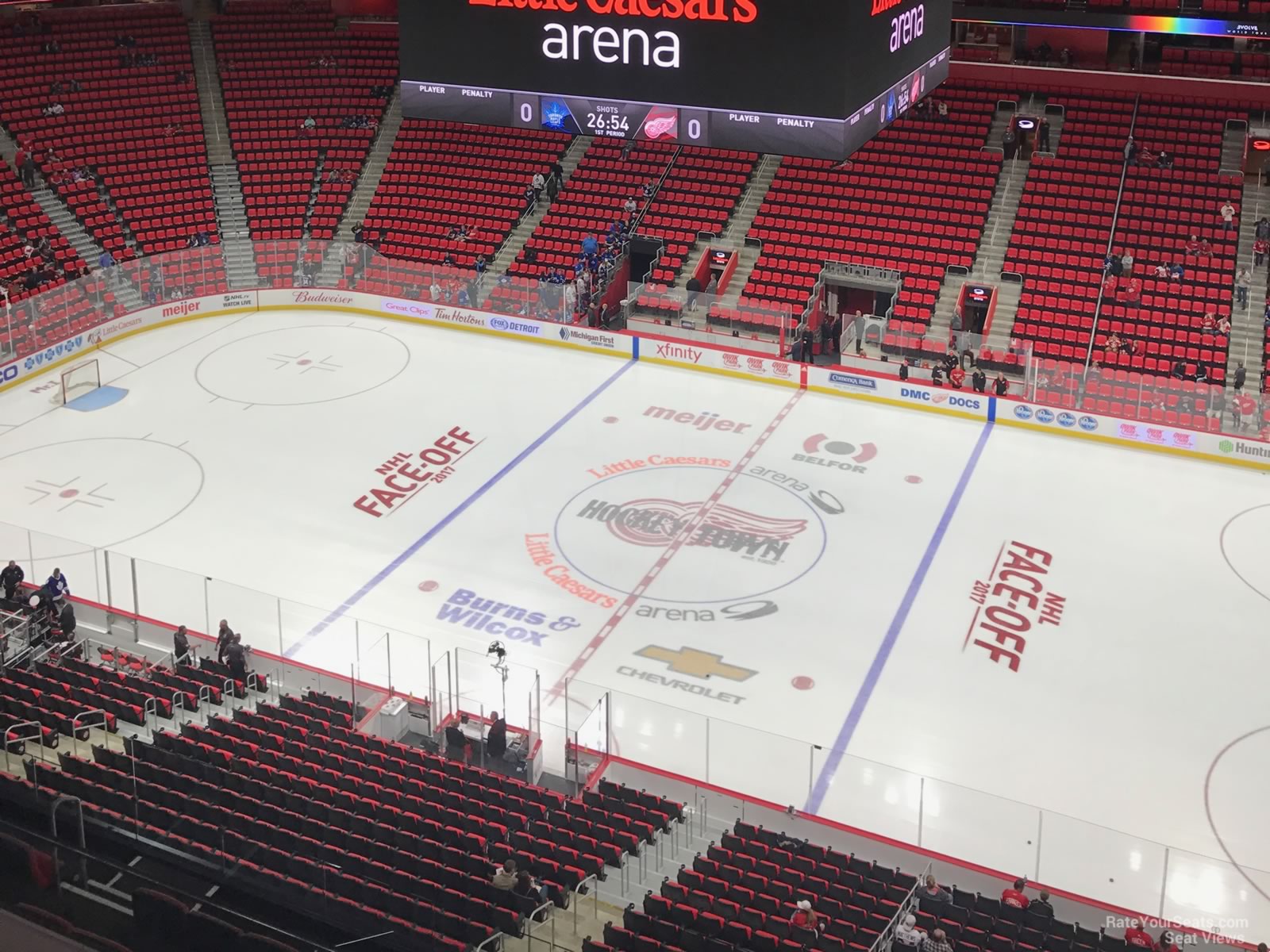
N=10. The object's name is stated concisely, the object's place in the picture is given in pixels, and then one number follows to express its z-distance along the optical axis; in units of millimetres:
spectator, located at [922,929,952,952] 12875
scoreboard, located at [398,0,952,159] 17688
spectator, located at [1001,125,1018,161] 33562
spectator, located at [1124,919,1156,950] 13367
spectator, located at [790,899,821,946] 12859
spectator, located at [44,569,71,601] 19172
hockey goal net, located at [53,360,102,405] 28075
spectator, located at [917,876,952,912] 13992
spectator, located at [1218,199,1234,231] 30562
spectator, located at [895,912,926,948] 13039
